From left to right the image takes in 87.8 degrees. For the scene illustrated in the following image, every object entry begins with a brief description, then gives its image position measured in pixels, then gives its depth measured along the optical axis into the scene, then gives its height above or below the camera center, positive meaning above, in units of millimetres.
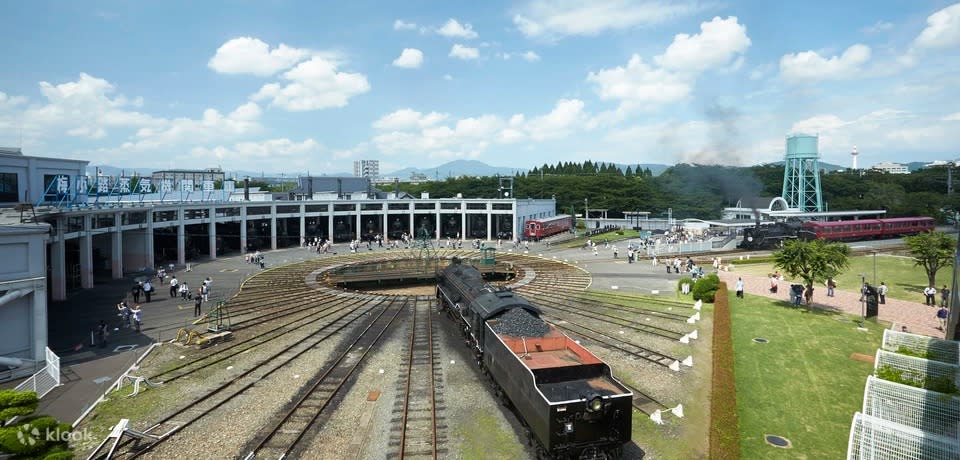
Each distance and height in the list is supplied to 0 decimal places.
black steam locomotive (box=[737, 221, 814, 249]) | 58688 -2656
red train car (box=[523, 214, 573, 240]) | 69188 -2227
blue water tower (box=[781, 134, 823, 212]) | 92000 +7857
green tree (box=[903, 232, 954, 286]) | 32312 -2379
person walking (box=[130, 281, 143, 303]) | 32981 -5513
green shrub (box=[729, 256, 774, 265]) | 50625 -4924
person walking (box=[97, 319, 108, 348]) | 23797 -6154
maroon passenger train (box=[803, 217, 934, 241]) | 60625 -1916
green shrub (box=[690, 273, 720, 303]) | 33031 -5097
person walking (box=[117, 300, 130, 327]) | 27491 -5829
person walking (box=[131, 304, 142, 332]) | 26219 -5715
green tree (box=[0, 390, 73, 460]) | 11188 -5230
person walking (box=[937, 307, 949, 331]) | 27012 -5537
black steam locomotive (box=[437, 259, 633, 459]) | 12180 -4713
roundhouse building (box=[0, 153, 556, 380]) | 20688 -1510
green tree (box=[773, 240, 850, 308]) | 29812 -2753
